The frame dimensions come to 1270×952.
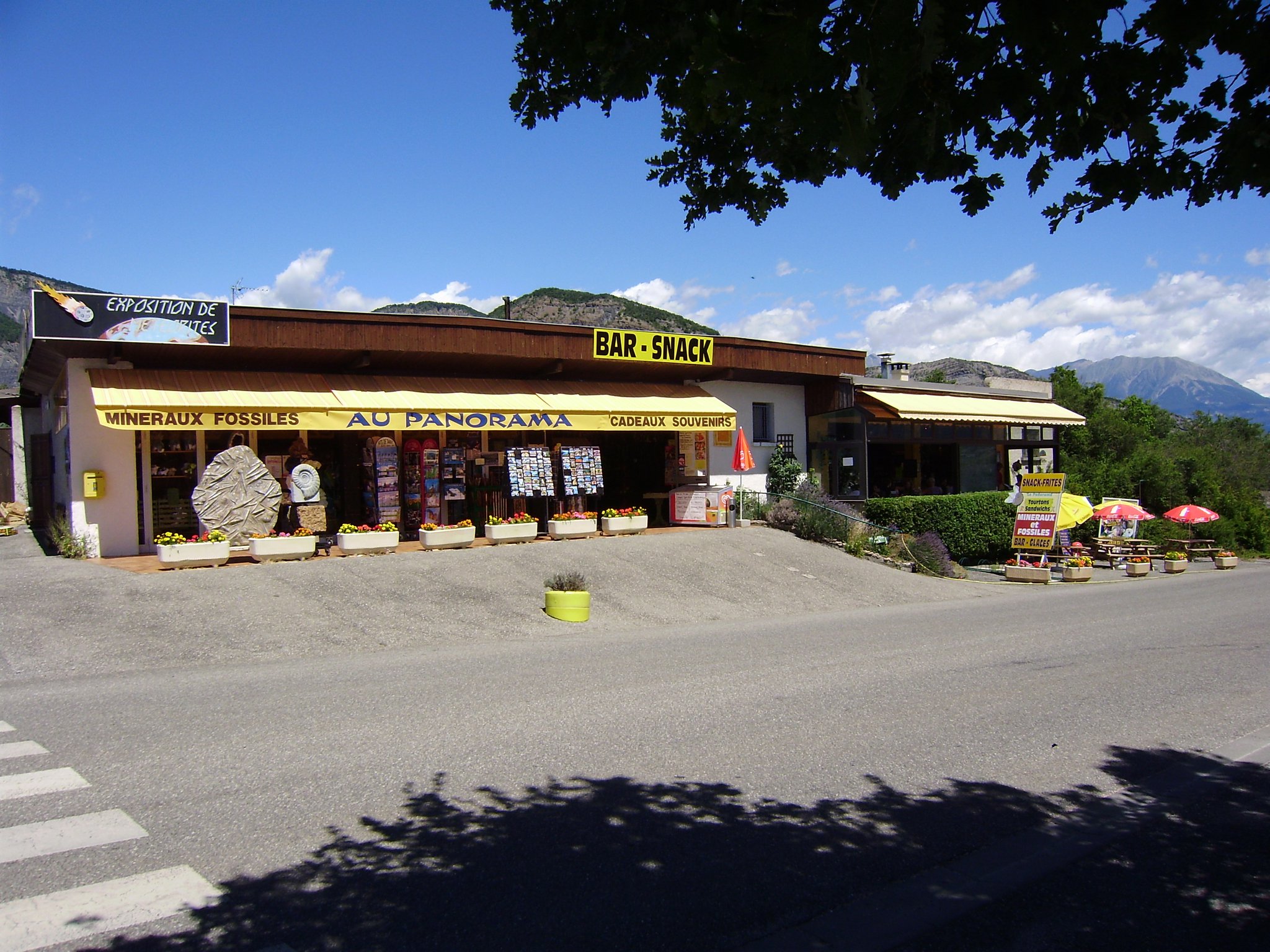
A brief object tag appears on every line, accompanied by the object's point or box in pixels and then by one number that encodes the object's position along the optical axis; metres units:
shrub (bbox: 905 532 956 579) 21.66
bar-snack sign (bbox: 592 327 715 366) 20.84
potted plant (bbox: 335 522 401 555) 16.36
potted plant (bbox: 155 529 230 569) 14.26
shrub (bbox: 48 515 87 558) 15.73
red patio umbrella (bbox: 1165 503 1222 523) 28.72
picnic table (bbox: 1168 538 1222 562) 29.19
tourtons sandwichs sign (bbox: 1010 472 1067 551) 21.84
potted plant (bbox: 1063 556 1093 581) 22.70
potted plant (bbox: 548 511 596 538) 19.02
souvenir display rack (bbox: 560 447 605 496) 19.75
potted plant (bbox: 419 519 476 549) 17.12
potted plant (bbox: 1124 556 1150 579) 24.81
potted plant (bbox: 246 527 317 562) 14.96
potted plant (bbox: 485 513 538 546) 18.06
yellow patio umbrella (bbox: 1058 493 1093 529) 24.55
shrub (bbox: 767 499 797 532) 22.33
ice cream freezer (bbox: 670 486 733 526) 22.23
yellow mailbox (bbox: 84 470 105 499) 15.70
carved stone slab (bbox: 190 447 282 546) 14.98
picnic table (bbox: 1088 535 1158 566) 27.34
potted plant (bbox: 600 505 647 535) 20.16
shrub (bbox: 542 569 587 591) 13.93
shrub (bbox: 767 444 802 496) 24.20
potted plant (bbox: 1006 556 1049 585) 22.11
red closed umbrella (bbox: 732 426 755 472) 22.59
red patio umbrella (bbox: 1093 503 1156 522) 27.67
